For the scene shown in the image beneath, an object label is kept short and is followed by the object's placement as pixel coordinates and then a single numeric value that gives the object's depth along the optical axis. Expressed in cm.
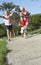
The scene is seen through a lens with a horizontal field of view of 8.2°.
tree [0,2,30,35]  3808
